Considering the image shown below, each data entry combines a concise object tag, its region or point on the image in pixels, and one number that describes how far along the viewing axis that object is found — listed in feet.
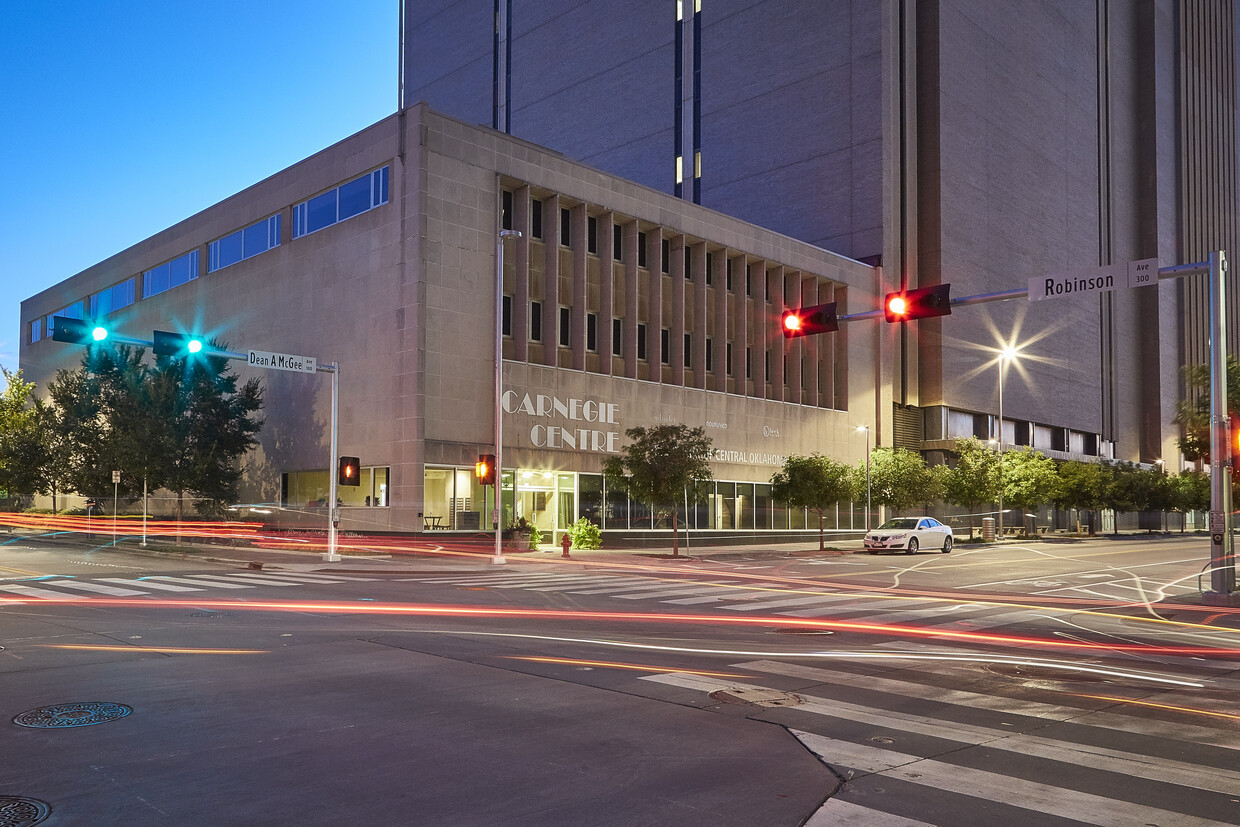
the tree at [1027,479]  203.21
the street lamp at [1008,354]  235.15
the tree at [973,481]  195.83
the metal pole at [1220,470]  65.31
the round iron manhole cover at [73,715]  26.40
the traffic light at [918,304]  62.03
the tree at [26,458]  177.88
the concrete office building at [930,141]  216.95
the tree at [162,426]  134.62
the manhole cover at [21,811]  18.37
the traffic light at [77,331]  65.72
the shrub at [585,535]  134.82
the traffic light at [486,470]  103.76
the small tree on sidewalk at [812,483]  159.43
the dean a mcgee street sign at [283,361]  91.64
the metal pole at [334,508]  104.61
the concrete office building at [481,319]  127.95
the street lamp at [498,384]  102.99
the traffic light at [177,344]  71.51
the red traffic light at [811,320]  66.90
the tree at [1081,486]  235.40
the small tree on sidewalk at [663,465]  128.57
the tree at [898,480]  184.34
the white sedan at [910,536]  138.92
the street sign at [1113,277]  59.98
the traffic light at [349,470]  102.63
